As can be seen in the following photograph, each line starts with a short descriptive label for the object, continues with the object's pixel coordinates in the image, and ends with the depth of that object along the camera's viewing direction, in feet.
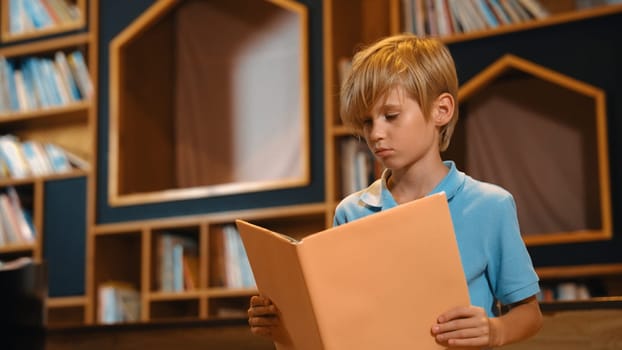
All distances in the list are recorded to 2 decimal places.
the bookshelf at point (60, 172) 13.12
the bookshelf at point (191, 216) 11.62
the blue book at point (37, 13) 14.06
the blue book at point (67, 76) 13.60
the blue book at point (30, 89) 13.79
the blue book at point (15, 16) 14.16
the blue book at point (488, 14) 10.88
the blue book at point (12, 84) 13.92
